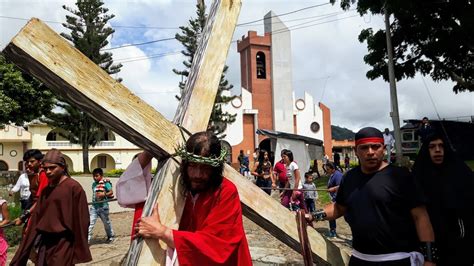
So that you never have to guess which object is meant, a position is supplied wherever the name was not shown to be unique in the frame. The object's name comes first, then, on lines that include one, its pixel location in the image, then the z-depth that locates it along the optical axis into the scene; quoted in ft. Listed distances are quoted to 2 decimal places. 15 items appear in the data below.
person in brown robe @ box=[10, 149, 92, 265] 10.04
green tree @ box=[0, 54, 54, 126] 57.57
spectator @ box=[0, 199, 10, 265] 13.44
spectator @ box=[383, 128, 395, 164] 47.67
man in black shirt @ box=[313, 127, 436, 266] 7.77
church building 126.72
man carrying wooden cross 6.17
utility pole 42.68
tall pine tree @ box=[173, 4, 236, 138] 94.99
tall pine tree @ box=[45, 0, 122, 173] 86.89
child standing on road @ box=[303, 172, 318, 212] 27.03
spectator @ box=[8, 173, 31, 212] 24.54
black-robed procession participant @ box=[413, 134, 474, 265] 9.52
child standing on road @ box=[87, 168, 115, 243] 24.61
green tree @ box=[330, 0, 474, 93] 36.06
